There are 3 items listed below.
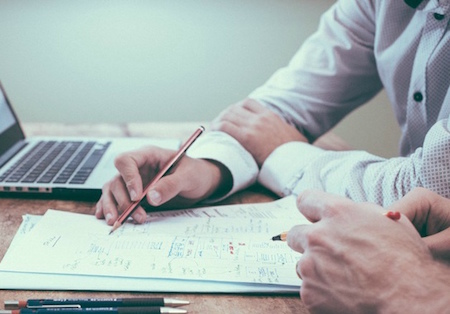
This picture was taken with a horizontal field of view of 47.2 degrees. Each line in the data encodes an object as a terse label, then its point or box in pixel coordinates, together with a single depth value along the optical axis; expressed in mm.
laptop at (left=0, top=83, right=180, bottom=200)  874
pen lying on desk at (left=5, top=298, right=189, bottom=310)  531
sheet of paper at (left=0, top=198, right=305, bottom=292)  604
